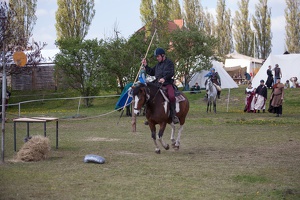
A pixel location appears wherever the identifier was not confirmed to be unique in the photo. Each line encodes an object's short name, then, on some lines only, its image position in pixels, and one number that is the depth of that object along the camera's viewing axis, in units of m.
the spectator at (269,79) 37.69
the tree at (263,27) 69.00
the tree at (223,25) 72.94
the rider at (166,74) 13.35
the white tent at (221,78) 43.03
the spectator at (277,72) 36.28
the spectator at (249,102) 30.16
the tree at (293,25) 65.94
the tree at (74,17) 48.94
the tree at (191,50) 39.81
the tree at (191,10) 66.50
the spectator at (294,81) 40.59
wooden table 12.82
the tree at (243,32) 71.31
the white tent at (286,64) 40.78
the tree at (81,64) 34.41
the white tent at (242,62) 55.49
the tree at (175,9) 64.81
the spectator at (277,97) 25.73
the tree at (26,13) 47.18
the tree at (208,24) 71.69
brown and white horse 12.72
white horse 29.00
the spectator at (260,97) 29.52
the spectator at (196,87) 39.47
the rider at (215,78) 30.00
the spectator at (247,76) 49.59
